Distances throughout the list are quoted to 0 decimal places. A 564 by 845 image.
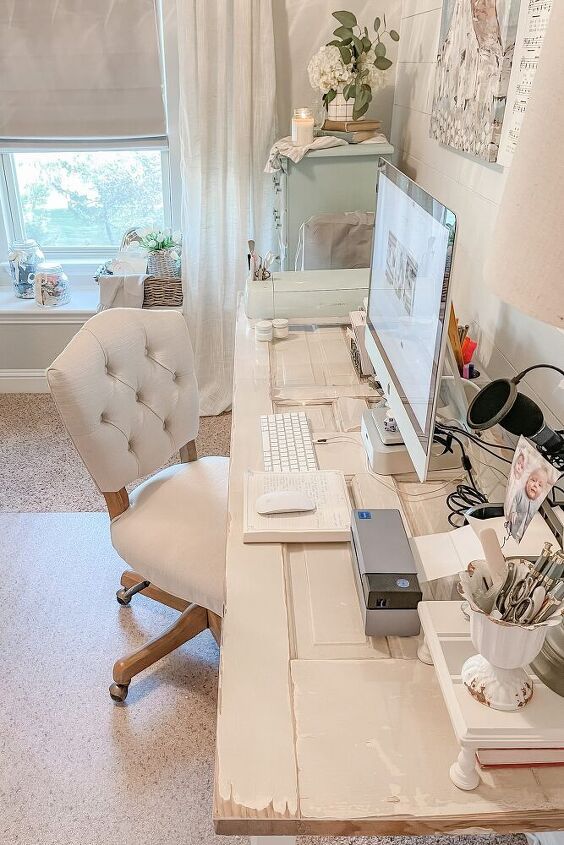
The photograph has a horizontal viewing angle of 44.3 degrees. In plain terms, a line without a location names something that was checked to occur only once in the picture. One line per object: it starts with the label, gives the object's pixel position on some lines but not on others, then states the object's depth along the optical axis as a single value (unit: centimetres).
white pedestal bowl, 75
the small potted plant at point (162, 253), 304
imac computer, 103
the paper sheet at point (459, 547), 103
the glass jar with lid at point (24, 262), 324
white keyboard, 140
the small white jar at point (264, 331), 201
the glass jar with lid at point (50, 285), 319
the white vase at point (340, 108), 247
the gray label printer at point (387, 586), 96
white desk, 77
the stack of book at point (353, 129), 247
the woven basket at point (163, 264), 303
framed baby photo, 83
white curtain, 265
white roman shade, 284
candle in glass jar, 244
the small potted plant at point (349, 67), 238
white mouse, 122
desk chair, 153
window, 327
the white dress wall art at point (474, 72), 155
